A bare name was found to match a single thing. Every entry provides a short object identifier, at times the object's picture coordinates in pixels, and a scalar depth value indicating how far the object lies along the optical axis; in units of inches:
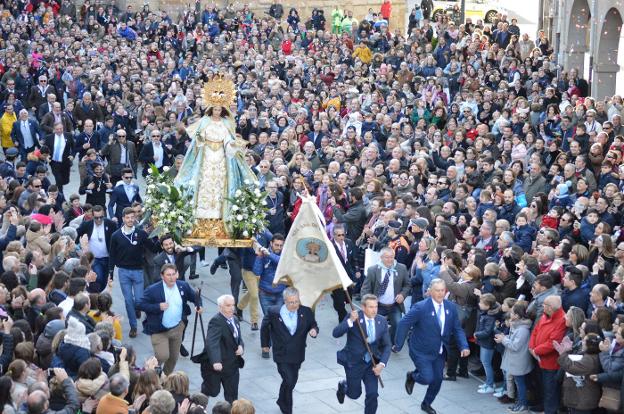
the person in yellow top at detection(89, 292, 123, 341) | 559.5
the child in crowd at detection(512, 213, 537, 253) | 687.1
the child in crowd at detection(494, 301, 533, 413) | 582.6
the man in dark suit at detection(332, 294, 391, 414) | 557.3
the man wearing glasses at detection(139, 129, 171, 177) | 944.3
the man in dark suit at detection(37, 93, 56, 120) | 1045.2
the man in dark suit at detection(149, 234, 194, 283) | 664.4
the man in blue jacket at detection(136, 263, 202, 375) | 587.8
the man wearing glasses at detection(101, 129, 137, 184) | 914.1
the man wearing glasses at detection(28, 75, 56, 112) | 1157.7
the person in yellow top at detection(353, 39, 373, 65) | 1353.3
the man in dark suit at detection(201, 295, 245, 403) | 548.4
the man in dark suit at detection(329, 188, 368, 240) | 781.3
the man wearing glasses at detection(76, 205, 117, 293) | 706.2
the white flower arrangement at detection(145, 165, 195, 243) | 750.5
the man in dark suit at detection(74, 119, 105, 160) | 950.4
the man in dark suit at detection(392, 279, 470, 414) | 573.6
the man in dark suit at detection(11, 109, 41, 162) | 991.0
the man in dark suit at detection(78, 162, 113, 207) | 832.3
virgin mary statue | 784.9
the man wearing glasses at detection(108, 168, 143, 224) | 793.6
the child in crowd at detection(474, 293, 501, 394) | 605.3
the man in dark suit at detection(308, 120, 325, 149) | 985.5
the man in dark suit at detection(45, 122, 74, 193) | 935.7
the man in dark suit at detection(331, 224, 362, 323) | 701.3
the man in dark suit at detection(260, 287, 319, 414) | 565.0
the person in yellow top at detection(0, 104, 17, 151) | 1027.9
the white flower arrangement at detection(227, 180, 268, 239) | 759.1
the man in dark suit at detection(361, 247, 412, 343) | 645.3
